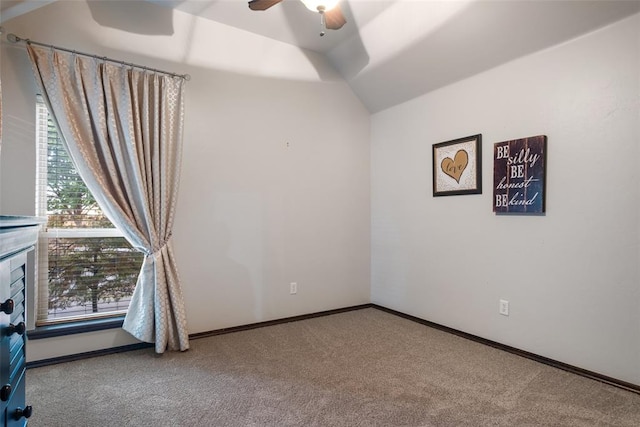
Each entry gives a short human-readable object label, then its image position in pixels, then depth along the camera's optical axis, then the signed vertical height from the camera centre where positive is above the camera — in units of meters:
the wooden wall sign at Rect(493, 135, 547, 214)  2.55 +0.30
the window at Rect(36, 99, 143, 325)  2.56 -0.31
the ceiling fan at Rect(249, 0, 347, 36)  2.14 +1.31
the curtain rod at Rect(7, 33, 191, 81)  2.32 +1.13
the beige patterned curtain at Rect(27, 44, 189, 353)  2.43 +0.44
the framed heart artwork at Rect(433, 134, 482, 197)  3.01 +0.43
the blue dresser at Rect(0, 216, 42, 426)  0.92 -0.33
